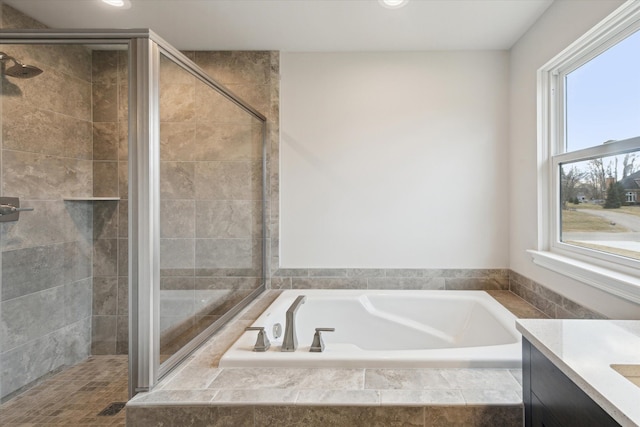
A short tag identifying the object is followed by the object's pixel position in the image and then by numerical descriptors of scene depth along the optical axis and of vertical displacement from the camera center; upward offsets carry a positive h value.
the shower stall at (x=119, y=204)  1.21 +0.05
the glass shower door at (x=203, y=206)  1.37 +0.04
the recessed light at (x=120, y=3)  1.81 +1.20
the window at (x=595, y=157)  1.37 +0.28
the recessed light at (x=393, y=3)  1.79 +1.18
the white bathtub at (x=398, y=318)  1.91 -0.68
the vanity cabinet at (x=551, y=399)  0.71 -0.47
